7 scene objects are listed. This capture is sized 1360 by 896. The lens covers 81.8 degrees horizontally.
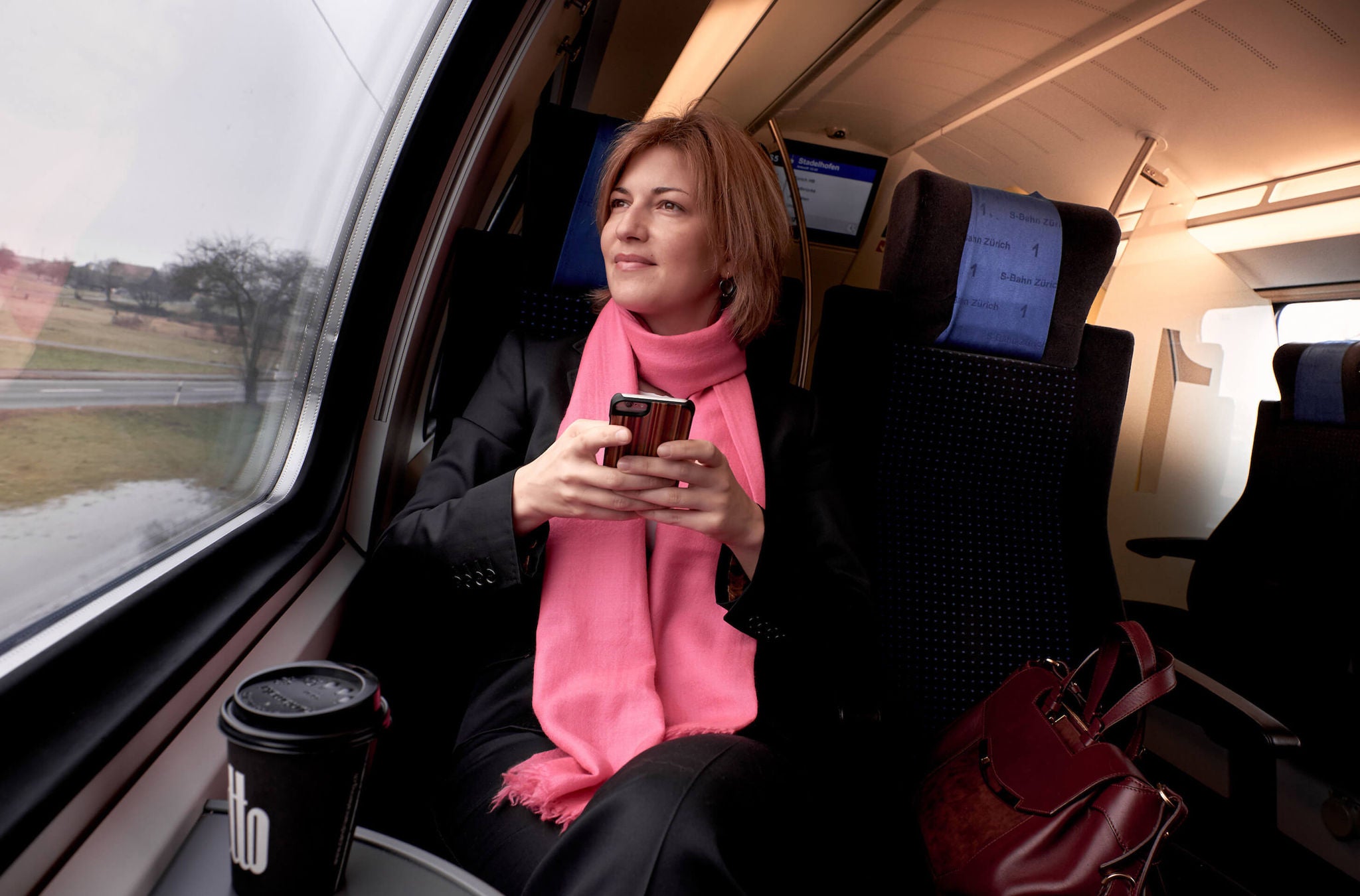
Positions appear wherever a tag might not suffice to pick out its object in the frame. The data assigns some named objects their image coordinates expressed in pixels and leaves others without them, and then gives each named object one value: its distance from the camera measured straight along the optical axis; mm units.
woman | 1021
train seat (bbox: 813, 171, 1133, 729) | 1824
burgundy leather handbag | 1173
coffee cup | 578
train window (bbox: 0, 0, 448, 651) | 726
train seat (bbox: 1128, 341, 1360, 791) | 2387
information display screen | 5539
